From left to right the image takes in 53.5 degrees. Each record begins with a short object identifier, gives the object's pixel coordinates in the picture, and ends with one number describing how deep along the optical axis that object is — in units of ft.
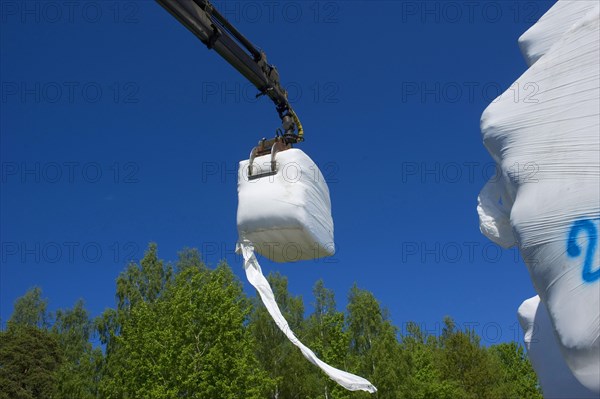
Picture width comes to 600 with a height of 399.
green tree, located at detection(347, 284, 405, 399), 66.33
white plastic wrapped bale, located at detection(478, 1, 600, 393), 12.67
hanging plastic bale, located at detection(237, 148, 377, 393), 17.38
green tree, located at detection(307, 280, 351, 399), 67.26
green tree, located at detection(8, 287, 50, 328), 111.65
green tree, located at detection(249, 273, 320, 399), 78.48
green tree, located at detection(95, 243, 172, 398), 76.54
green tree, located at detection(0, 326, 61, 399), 99.40
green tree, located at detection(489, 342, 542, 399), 93.50
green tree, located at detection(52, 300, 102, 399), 76.64
